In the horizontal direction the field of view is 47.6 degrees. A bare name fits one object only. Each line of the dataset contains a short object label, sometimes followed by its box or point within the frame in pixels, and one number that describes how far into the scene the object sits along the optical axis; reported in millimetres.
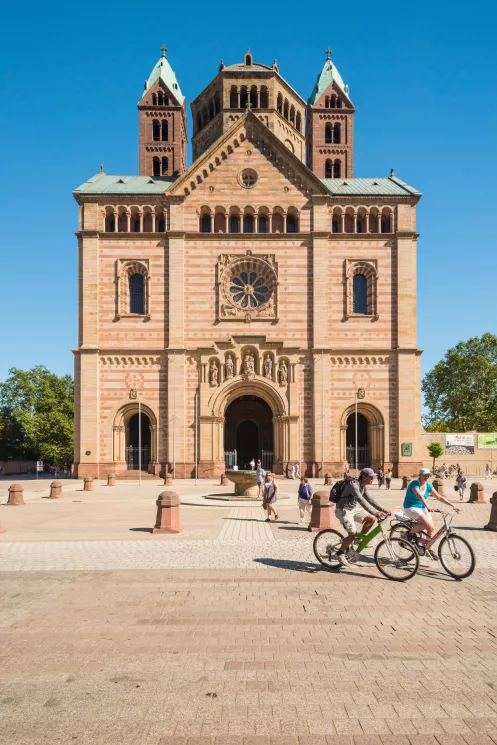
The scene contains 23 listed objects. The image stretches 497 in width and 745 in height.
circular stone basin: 26938
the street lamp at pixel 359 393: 41250
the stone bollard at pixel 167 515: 16000
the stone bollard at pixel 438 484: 25834
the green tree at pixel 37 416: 61031
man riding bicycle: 10680
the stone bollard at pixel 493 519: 16812
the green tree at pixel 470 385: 71000
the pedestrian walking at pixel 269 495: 18734
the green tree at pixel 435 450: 48344
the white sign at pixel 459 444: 49781
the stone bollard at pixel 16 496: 24125
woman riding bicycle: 10750
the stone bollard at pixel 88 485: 32281
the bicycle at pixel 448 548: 10578
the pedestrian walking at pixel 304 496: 18008
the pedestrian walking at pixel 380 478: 34625
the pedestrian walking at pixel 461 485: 27398
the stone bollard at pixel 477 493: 26016
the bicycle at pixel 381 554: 10555
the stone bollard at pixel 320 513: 16094
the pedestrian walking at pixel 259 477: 26781
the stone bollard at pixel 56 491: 27922
